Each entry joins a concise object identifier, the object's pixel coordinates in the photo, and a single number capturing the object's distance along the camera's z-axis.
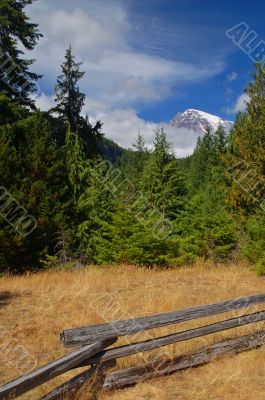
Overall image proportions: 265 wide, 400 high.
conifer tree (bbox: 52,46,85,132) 23.06
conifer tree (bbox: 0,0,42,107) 18.36
